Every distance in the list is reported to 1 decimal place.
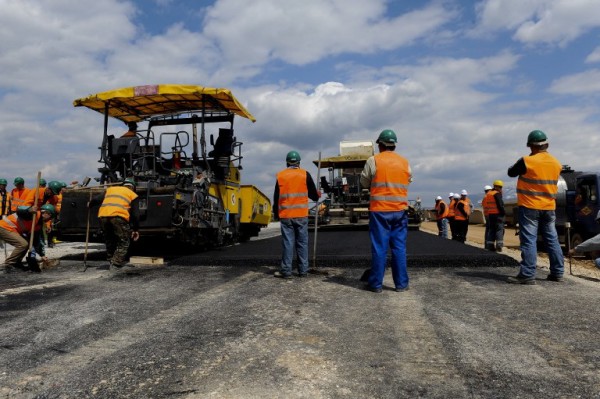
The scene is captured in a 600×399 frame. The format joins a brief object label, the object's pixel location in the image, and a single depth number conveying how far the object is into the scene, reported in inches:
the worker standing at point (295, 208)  220.1
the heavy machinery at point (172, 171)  265.6
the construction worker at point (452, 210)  474.3
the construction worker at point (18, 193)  379.3
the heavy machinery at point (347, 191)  577.5
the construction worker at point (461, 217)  462.0
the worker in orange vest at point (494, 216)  377.4
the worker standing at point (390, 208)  181.2
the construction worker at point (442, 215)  495.2
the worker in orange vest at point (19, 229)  256.8
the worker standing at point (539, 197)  197.6
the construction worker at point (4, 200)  387.5
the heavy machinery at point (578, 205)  385.1
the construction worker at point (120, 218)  251.0
